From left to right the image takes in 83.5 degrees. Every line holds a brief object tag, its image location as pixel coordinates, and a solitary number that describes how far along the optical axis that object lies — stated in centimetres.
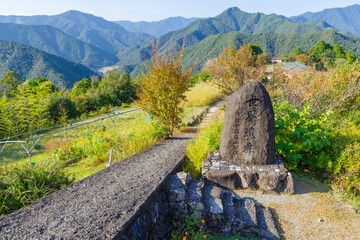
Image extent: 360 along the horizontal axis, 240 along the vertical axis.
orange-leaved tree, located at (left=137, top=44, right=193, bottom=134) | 681
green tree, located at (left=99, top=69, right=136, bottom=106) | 2019
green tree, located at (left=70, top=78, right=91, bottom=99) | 2252
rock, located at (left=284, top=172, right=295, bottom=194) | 429
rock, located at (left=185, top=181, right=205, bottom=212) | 345
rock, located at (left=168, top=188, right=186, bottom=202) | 355
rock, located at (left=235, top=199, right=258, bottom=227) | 346
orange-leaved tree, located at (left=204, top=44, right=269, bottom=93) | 1269
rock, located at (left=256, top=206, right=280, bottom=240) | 330
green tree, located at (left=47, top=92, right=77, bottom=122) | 1485
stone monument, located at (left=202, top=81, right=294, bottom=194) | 438
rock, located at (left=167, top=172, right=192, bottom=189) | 382
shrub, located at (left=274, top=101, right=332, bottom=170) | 479
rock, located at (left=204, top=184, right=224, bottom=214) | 346
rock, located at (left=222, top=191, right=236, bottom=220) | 350
